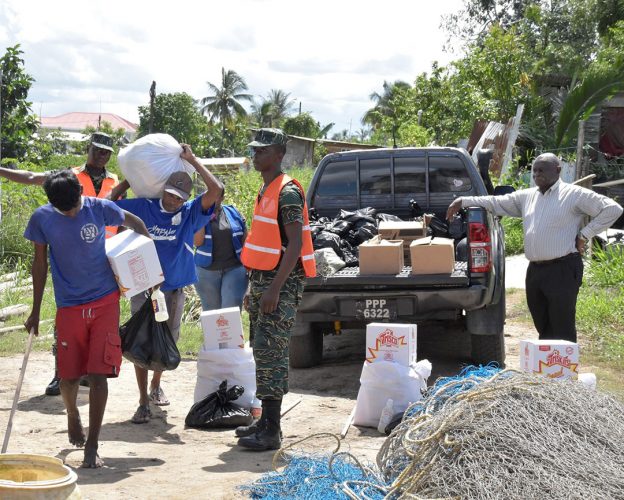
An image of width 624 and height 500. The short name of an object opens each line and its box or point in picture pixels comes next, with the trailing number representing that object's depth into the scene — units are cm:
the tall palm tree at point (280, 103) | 7788
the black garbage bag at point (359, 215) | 800
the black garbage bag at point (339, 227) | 784
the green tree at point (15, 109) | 1628
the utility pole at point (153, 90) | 2489
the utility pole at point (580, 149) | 1408
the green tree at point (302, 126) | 5644
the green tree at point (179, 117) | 5441
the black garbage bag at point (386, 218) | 802
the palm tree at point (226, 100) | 7069
